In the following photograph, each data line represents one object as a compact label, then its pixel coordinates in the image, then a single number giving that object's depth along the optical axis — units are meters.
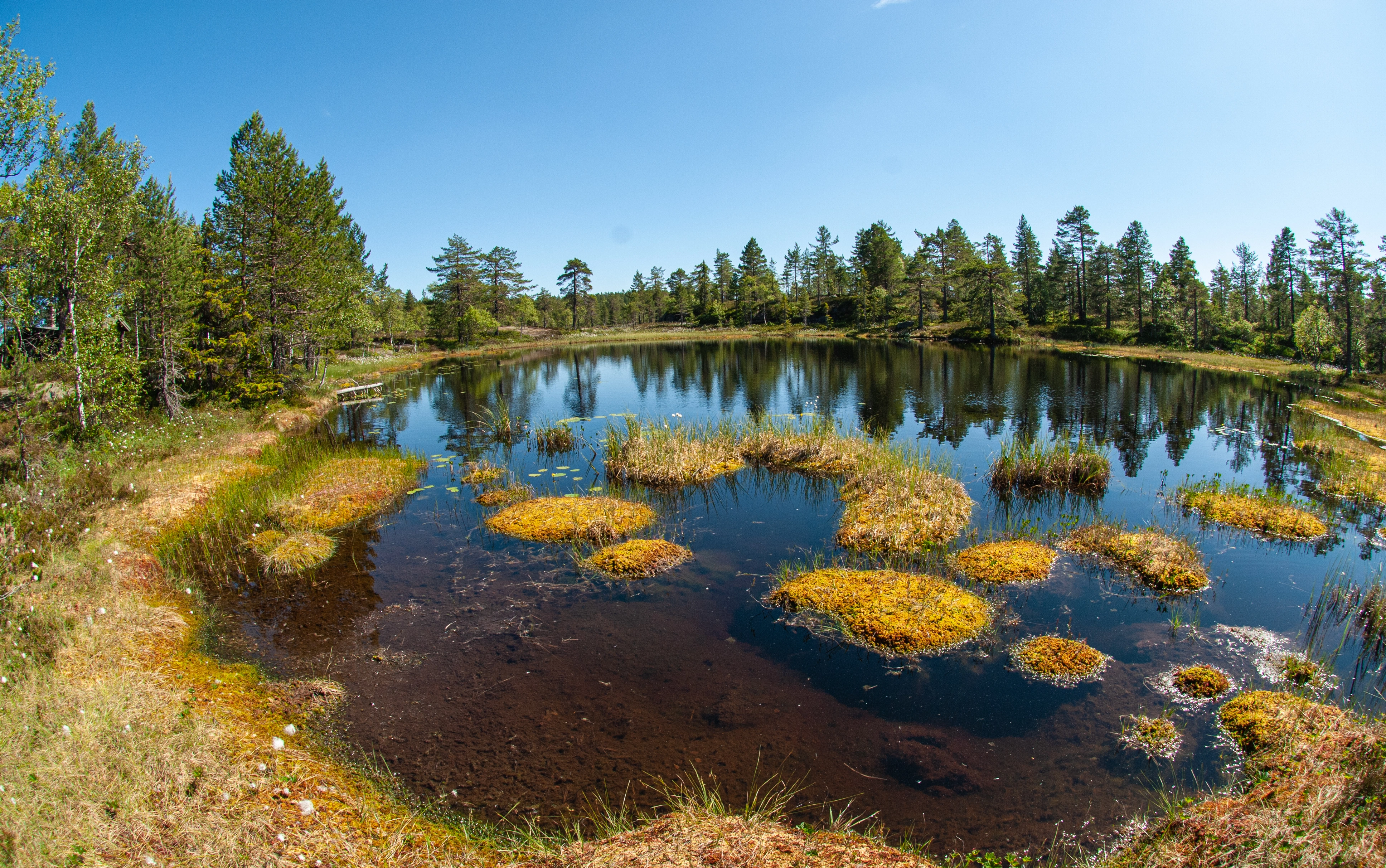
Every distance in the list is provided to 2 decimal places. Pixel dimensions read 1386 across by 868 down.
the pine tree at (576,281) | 95.06
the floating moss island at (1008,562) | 10.34
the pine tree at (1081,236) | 67.38
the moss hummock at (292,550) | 11.25
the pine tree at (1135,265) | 59.75
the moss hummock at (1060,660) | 7.71
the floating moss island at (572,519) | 12.61
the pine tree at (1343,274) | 33.28
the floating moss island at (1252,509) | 12.12
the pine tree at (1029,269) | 73.56
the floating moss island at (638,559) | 10.98
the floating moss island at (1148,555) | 10.05
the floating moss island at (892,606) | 8.50
